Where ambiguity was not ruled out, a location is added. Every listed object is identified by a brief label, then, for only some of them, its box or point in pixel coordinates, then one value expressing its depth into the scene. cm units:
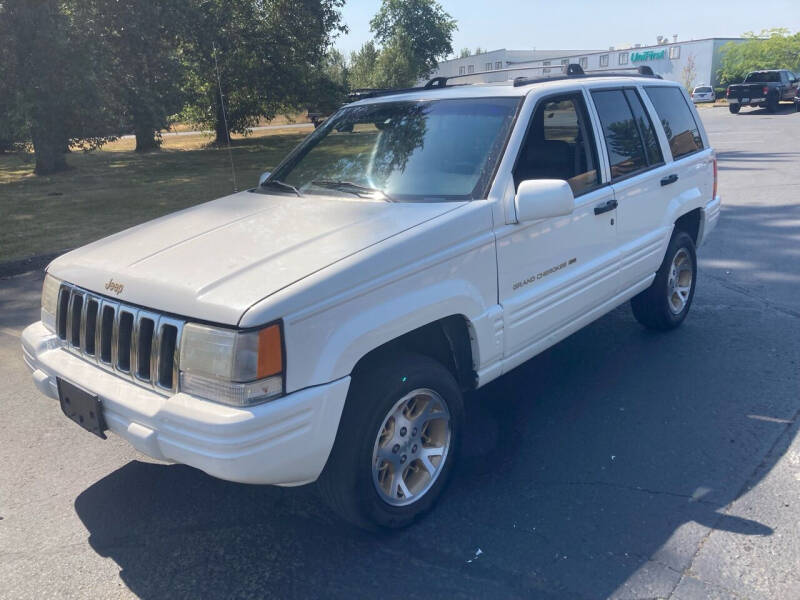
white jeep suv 273
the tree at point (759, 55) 5881
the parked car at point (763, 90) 3425
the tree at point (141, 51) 1609
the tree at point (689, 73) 6525
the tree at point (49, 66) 1428
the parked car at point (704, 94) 5056
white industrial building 6606
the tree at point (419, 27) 7225
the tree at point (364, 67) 5000
